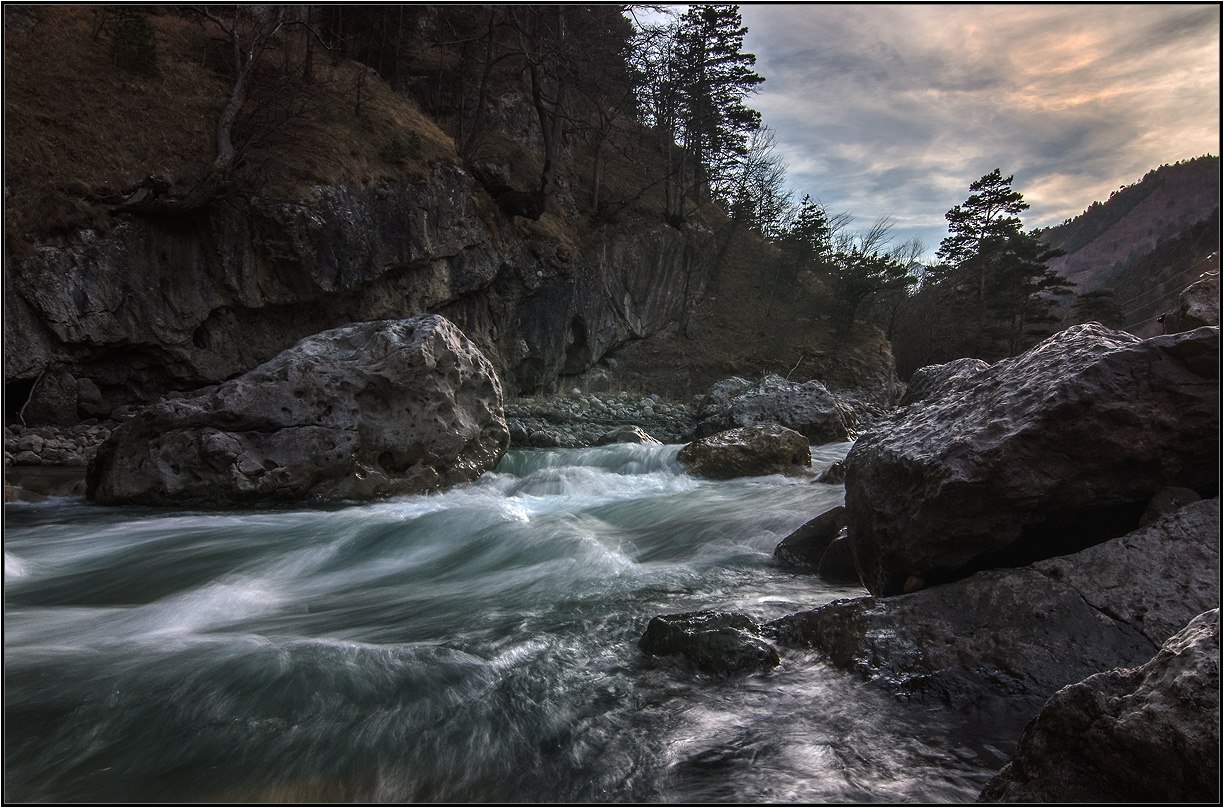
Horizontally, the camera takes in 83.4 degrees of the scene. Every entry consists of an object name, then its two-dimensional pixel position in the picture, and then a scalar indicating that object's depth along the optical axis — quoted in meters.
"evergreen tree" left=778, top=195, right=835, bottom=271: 30.56
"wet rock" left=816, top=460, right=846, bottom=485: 8.87
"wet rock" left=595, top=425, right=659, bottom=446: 14.48
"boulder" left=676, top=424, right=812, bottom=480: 11.02
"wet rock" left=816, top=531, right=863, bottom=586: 5.27
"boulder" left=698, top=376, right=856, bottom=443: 15.96
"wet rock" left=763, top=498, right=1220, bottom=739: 3.23
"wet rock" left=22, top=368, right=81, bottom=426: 11.92
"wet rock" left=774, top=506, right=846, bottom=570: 5.86
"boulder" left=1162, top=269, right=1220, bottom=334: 4.97
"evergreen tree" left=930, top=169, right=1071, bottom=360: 27.52
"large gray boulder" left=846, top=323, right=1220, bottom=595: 3.71
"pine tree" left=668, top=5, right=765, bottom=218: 27.64
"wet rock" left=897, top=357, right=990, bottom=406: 8.14
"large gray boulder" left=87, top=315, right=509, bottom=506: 8.43
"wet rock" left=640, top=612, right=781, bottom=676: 3.64
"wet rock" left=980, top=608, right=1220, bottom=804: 2.01
